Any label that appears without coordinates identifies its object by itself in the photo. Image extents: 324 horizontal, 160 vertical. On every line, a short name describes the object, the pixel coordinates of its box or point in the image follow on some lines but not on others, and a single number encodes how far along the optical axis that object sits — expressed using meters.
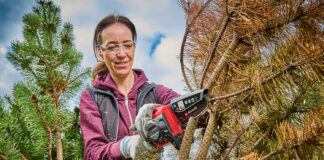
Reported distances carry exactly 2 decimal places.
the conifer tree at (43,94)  1.21
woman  1.17
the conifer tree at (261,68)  0.89
